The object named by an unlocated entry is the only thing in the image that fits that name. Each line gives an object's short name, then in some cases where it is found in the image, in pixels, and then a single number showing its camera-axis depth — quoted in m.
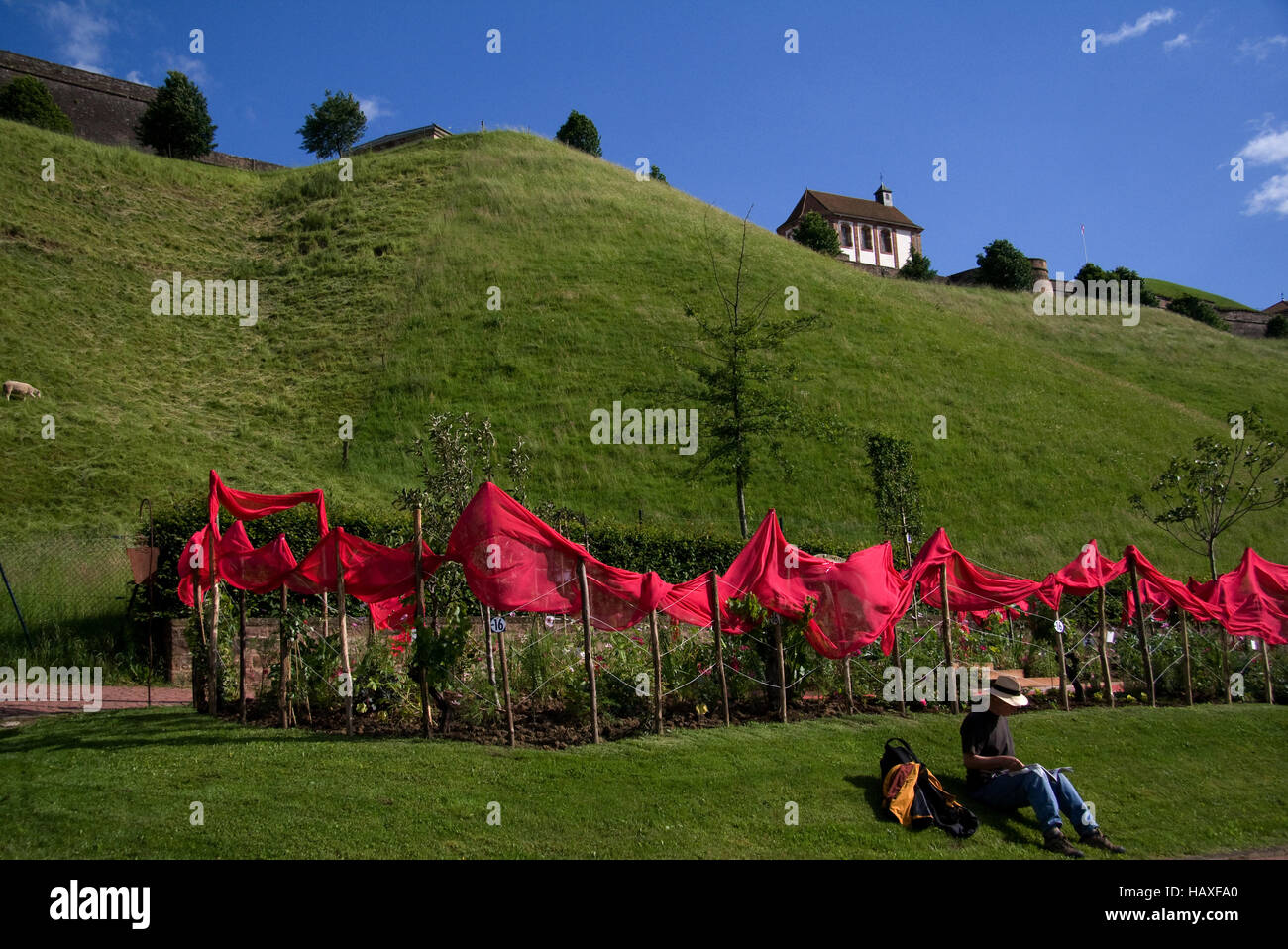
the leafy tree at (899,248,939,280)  73.00
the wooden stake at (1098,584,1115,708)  13.33
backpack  8.52
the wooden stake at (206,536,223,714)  11.59
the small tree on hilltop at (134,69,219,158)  65.38
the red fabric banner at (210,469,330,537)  12.10
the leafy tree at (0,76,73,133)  59.91
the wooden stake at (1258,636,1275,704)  14.39
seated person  8.56
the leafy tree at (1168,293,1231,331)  78.34
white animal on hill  27.42
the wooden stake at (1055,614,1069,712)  12.93
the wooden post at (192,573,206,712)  12.05
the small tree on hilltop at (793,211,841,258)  70.31
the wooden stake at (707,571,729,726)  11.45
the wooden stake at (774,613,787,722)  11.55
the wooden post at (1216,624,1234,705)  14.52
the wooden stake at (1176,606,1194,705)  13.77
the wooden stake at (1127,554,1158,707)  13.69
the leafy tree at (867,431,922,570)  23.06
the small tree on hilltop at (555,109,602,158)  82.31
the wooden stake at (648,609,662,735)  10.73
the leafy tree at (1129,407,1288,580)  22.23
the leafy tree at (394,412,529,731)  10.29
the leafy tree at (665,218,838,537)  22.16
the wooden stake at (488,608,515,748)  10.08
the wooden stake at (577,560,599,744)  10.36
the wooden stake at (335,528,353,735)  10.43
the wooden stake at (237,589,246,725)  11.12
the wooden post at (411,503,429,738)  10.34
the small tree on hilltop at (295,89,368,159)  81.19
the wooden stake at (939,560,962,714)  12.55
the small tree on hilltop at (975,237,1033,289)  71.38
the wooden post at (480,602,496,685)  11.45
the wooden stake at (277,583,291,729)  10.89
